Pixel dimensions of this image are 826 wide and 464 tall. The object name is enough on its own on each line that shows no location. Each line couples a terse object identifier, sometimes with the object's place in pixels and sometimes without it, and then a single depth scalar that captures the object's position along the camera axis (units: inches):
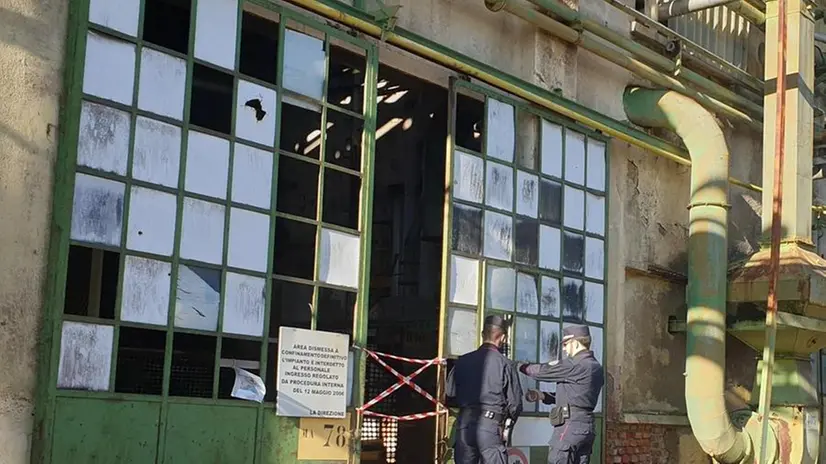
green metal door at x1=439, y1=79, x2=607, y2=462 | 343.9
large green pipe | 387.5
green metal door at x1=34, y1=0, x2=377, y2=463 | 238.1
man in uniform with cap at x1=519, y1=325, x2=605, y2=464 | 320.2
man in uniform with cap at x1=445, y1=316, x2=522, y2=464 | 304.8
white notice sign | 280.7
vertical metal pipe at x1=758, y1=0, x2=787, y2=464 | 352.2
